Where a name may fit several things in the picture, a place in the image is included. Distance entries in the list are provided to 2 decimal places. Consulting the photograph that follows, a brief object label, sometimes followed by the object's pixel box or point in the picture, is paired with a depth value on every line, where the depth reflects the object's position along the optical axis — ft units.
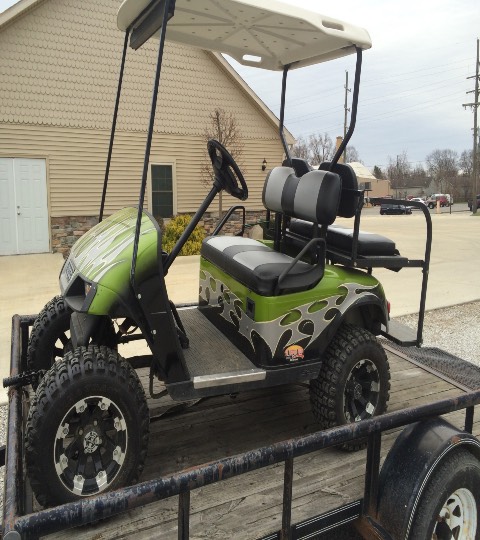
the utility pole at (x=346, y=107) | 123.32
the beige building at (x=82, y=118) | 35.09
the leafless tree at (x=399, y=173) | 294.46
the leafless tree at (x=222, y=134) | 42.11
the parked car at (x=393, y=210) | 118.56
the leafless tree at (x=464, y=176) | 219.00
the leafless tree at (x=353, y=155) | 229.54
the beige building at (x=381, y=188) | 225.76
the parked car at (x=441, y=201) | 156.61
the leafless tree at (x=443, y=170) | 248.44
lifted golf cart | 6.36
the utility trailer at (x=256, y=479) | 4.86
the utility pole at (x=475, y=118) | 112.76
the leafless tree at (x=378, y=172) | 273.54
